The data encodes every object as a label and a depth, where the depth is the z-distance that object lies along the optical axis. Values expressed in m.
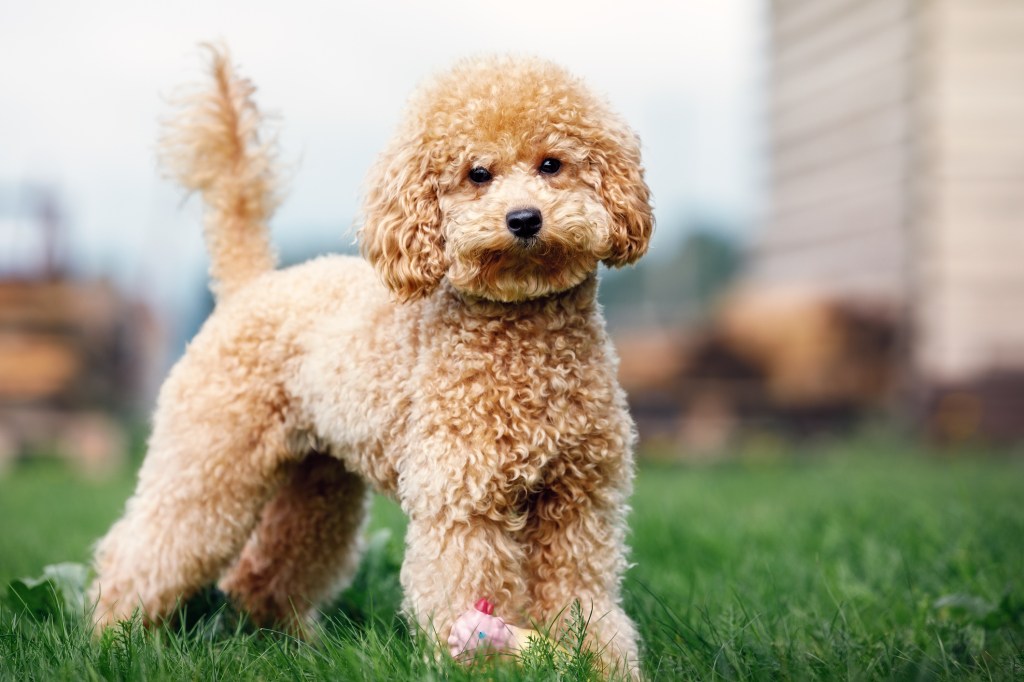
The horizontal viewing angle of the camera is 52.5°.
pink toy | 2.53
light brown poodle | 2.65
